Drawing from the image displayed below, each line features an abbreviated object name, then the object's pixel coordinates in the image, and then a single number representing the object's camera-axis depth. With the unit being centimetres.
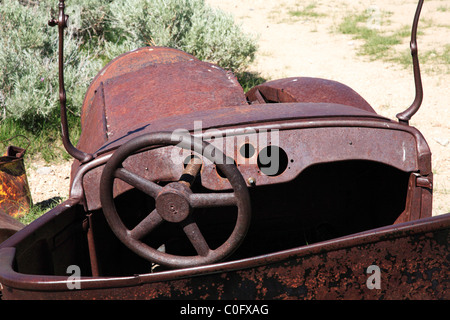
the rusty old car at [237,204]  183
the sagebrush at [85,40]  585
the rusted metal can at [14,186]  431
